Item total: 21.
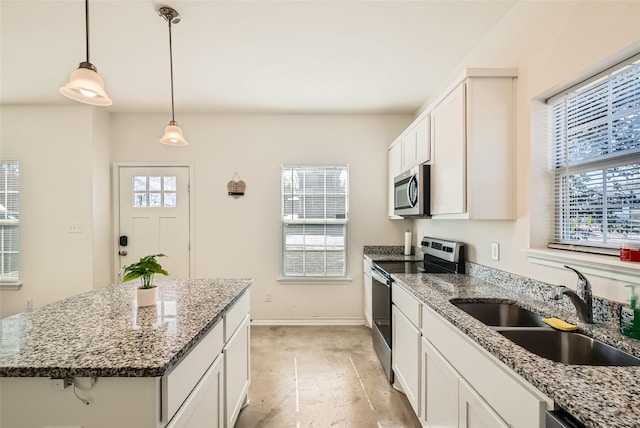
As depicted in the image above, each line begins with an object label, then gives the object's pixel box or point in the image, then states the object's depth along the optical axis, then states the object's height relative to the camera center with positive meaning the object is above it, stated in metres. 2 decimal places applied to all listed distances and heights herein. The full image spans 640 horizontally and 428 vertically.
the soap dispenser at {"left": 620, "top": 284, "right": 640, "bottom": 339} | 1.08 -0.40
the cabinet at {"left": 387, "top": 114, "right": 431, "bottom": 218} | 2.51 +0.64
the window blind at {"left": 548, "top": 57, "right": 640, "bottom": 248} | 1.24 +0.26
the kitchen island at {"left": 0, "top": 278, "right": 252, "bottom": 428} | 0.91 -0.50
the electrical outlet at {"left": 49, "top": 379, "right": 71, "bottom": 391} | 0.90 -0.53
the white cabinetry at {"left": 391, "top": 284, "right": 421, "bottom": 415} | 1.84 -0.92
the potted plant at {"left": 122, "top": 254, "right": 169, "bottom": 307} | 1.43 -0.31
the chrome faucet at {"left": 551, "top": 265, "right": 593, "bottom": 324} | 1.25 -0.36
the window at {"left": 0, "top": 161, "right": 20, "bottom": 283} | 3.58 -0.11
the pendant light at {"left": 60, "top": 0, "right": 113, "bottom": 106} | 1.44 +0.64
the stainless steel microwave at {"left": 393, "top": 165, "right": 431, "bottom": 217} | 2.46 +0.20
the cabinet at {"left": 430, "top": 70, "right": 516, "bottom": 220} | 1.84 +0.44
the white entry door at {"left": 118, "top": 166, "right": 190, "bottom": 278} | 3.85 -0.05
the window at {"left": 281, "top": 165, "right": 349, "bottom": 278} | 3.84 -0.06
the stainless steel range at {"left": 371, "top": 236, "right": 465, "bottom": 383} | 2.44 -0.51
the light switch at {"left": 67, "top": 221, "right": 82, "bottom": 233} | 3.56 -0.17
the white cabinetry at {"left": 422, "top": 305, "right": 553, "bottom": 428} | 0.90 -0.65
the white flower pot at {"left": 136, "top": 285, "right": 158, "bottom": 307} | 1.50 -0.43
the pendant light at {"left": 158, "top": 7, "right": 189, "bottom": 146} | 2.31 +0.61
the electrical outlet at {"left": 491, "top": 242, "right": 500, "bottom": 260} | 2.03 -0.26
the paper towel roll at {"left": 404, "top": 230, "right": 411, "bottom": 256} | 3.66 -0.40
